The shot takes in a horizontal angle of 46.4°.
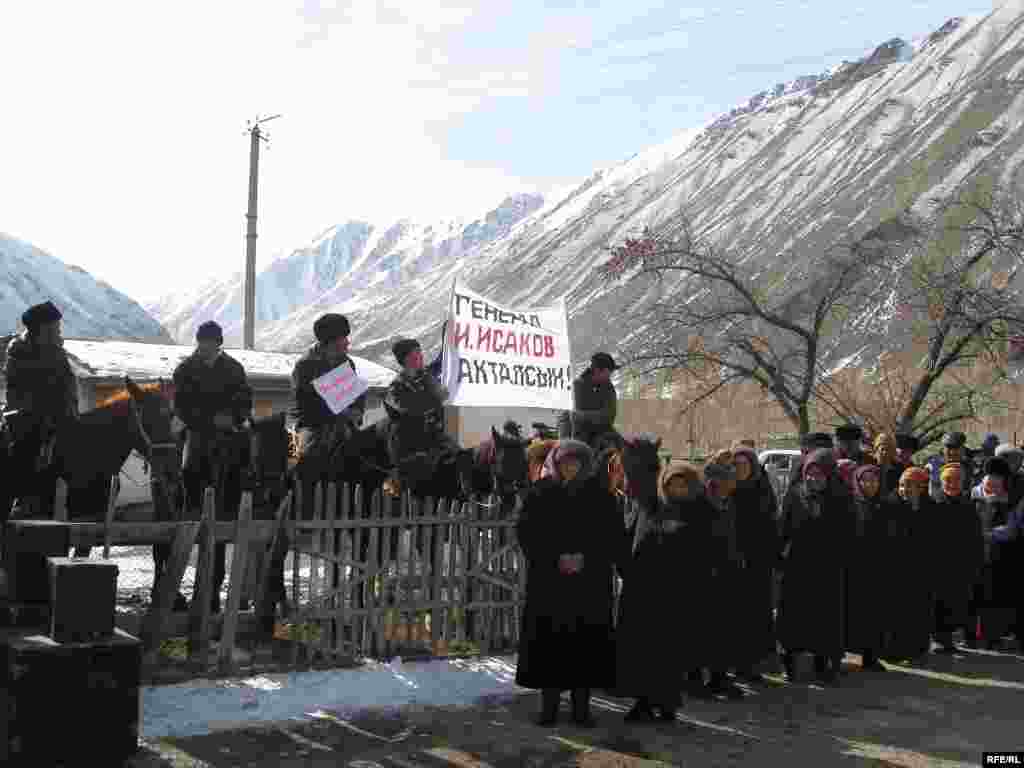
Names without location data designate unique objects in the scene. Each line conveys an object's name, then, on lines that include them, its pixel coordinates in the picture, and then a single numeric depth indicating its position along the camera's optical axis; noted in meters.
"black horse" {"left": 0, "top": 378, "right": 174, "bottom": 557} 8.59
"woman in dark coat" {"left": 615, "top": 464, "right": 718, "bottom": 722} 7.30
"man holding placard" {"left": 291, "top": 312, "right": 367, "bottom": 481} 9.16
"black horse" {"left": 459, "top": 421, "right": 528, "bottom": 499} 9.30
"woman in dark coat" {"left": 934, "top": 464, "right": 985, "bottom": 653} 10.34
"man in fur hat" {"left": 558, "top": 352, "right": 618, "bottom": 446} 9.69
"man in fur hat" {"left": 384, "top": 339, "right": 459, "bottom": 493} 9.46
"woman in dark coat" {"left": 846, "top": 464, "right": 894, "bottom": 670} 9.39
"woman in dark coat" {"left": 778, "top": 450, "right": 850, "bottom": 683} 8.92
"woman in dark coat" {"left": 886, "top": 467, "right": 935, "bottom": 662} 9.66
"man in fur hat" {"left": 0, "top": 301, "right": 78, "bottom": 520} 8.55
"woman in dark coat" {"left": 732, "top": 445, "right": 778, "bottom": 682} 8.53
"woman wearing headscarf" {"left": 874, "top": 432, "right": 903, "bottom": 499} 10.98
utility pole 28.47
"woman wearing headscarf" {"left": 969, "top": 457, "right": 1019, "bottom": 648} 10.66
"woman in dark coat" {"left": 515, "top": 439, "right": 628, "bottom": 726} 7.06
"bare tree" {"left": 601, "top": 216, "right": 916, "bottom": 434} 18.53
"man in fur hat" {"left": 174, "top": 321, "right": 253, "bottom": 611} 9.36
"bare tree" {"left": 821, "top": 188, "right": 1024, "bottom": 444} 17.58
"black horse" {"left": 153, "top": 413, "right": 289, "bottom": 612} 9.05
